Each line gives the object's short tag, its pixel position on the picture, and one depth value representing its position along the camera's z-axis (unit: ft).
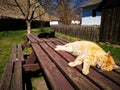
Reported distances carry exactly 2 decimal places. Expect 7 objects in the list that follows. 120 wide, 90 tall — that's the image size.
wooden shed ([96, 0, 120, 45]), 19.92
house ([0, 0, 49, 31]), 44.99
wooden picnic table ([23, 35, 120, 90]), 3.31
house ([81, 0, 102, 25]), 46.98
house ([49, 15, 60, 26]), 96.14
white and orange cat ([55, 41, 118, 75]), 4.32
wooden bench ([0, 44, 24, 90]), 4.19
